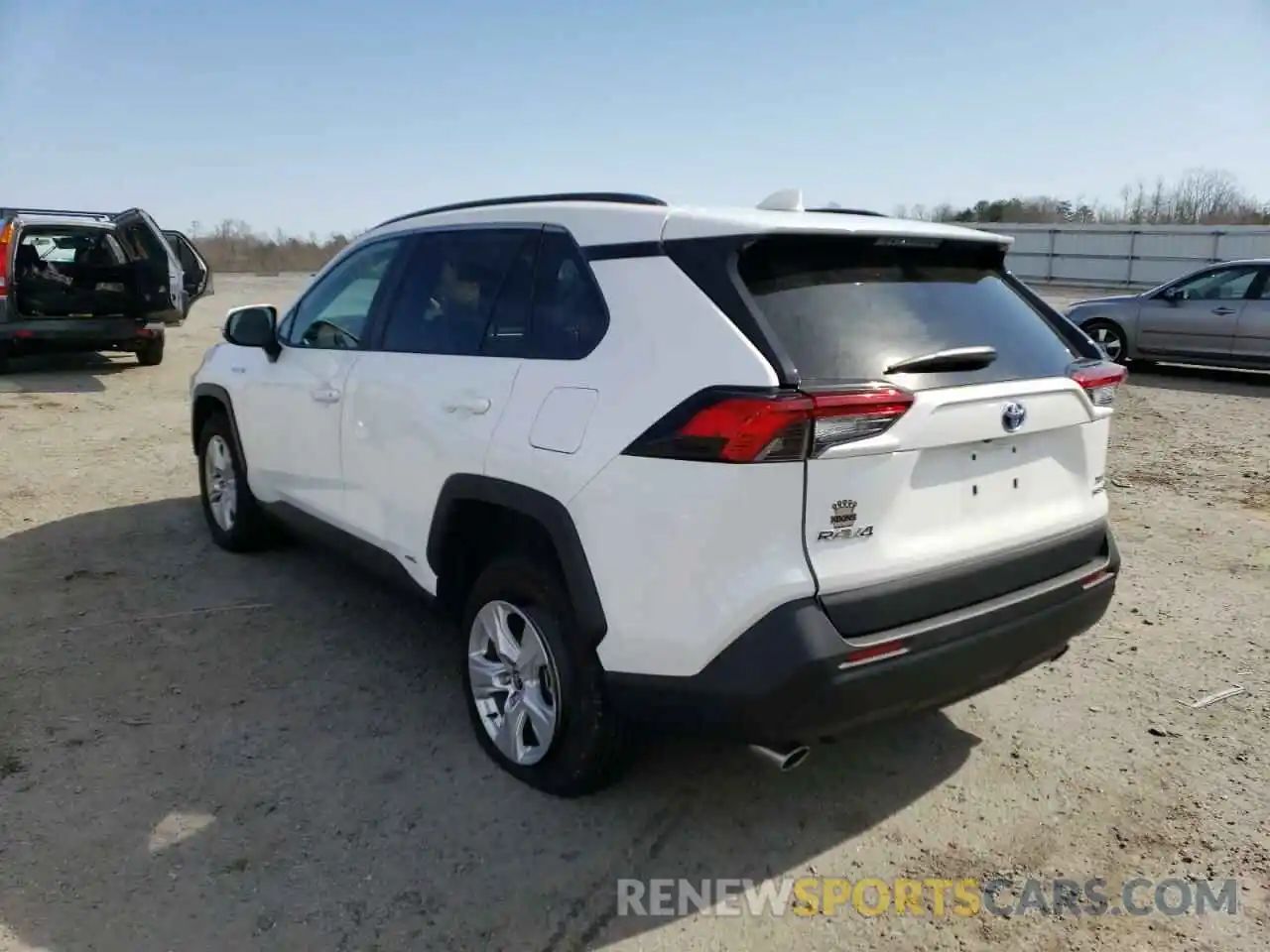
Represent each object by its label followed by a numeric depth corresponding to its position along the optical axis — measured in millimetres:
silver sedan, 11969
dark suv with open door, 11008
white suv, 2471
